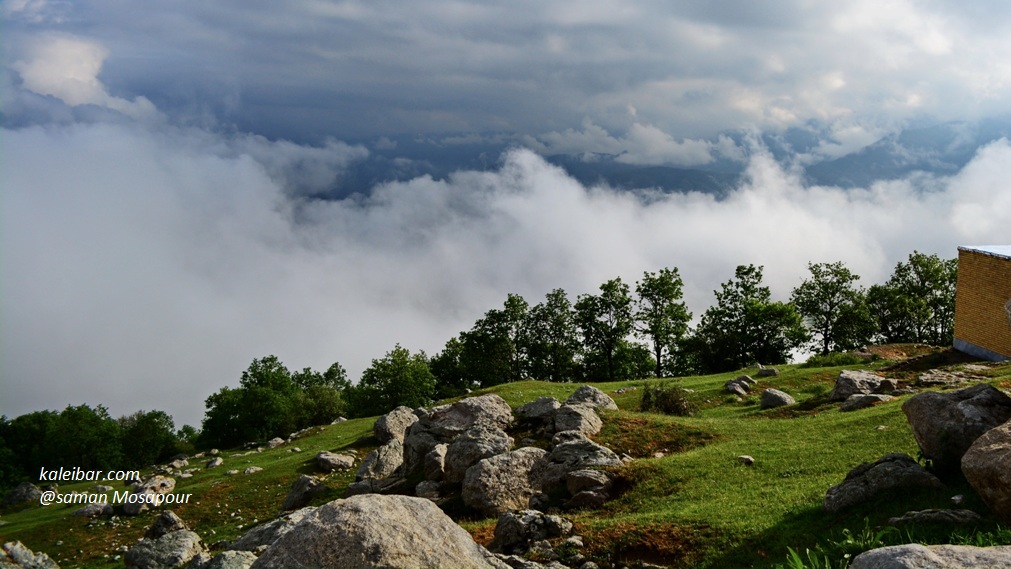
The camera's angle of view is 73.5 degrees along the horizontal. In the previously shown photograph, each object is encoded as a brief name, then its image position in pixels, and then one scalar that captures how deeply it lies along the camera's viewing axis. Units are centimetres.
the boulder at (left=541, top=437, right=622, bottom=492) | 2436
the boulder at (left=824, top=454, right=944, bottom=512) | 1670
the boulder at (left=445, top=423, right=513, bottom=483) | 2717
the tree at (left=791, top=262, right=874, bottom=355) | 8712
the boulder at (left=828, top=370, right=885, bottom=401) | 3709
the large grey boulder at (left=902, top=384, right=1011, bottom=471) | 1744
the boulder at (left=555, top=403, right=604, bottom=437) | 3042
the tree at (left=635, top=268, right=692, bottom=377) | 8912
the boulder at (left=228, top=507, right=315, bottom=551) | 2073
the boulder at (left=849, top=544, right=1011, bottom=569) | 906
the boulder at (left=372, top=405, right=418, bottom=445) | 4616
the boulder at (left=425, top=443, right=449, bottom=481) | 2853
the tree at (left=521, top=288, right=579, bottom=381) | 9400
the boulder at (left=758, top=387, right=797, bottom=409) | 3984
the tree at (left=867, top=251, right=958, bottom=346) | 8388
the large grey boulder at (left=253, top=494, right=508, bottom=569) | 1170
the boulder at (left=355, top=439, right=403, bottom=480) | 3581
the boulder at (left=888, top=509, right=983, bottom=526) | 1372
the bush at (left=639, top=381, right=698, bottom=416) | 4041
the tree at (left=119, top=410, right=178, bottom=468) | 8912
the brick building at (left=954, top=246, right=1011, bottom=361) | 4441
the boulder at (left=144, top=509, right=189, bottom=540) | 3197
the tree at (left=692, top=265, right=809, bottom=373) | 8038
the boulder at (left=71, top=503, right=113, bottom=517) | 3881
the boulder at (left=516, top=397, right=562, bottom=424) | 3303
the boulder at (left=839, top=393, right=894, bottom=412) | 3348
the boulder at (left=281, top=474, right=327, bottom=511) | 3219
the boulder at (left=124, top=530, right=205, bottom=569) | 2544
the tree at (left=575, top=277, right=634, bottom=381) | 9069
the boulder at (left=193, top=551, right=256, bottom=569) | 1783
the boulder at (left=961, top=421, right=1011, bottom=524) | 1270
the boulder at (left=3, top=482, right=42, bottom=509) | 5419
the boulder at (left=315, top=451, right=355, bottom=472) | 4191
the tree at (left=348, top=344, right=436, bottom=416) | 7769
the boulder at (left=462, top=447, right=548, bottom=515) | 2414
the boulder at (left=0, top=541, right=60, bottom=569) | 2566
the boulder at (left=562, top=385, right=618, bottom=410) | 3519
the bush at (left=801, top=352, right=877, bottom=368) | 5472
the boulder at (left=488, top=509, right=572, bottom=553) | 1838
